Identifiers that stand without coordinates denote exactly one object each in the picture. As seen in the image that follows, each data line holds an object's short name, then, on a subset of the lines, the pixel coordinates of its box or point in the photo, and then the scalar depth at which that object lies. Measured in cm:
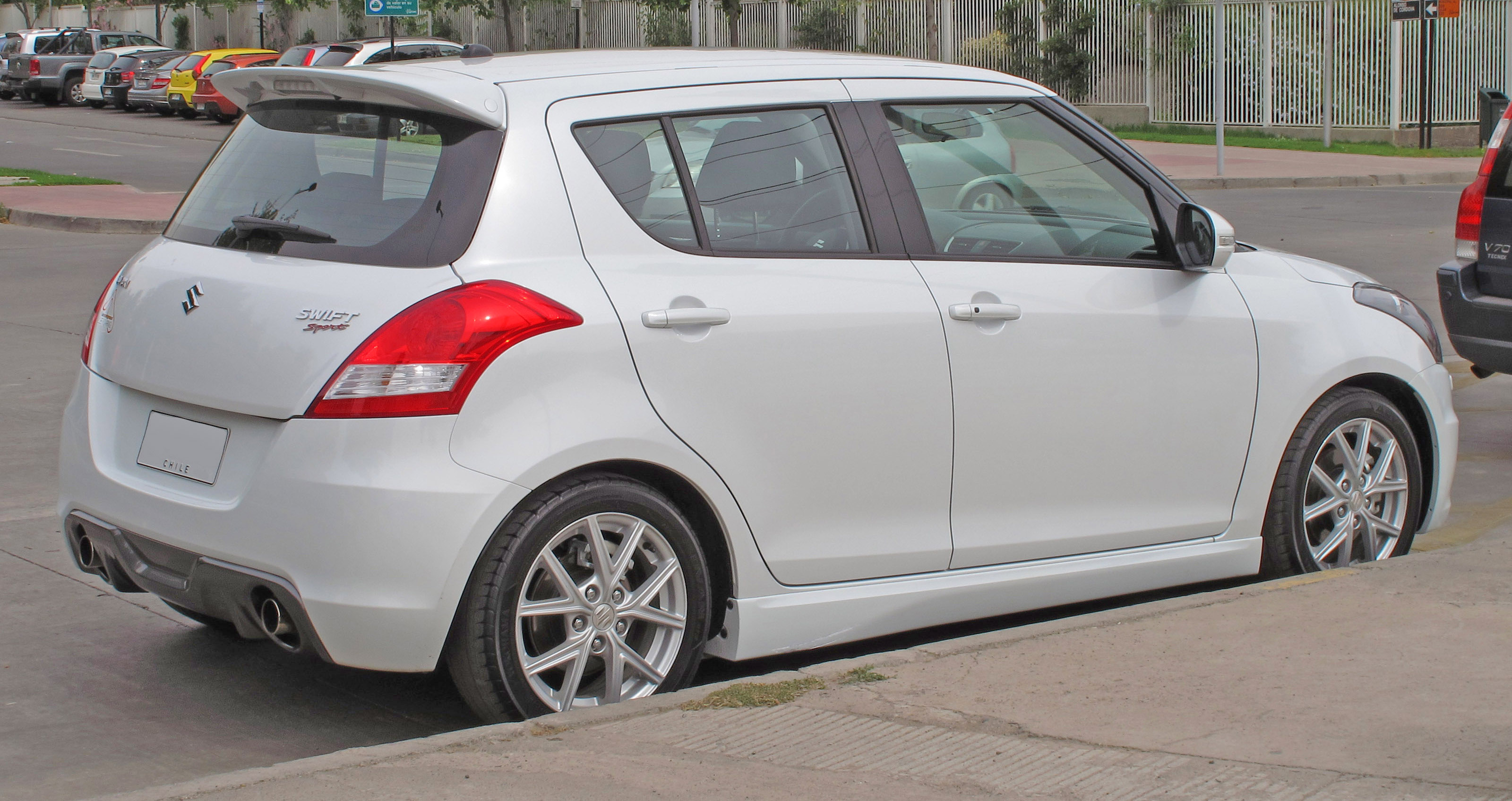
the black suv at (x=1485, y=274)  756
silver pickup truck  4628
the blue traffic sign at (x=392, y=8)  2195
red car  3672
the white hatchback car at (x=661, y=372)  363
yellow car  3828
